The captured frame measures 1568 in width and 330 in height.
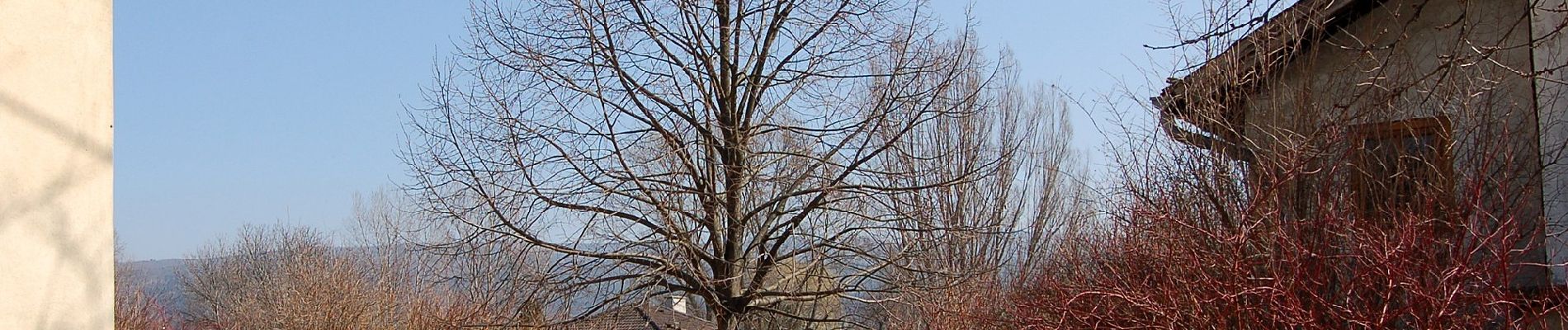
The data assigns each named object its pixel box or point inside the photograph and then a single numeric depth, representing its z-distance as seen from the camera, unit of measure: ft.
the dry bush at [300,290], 78.48
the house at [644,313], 34.47
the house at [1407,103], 25.79
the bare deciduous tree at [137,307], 95.30
